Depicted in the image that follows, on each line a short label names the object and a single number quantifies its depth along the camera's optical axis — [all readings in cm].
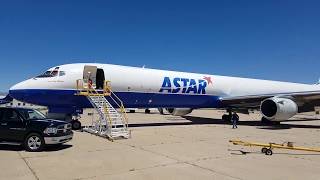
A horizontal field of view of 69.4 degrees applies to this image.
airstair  1094
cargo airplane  1286
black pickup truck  771
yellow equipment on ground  765
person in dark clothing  1566
